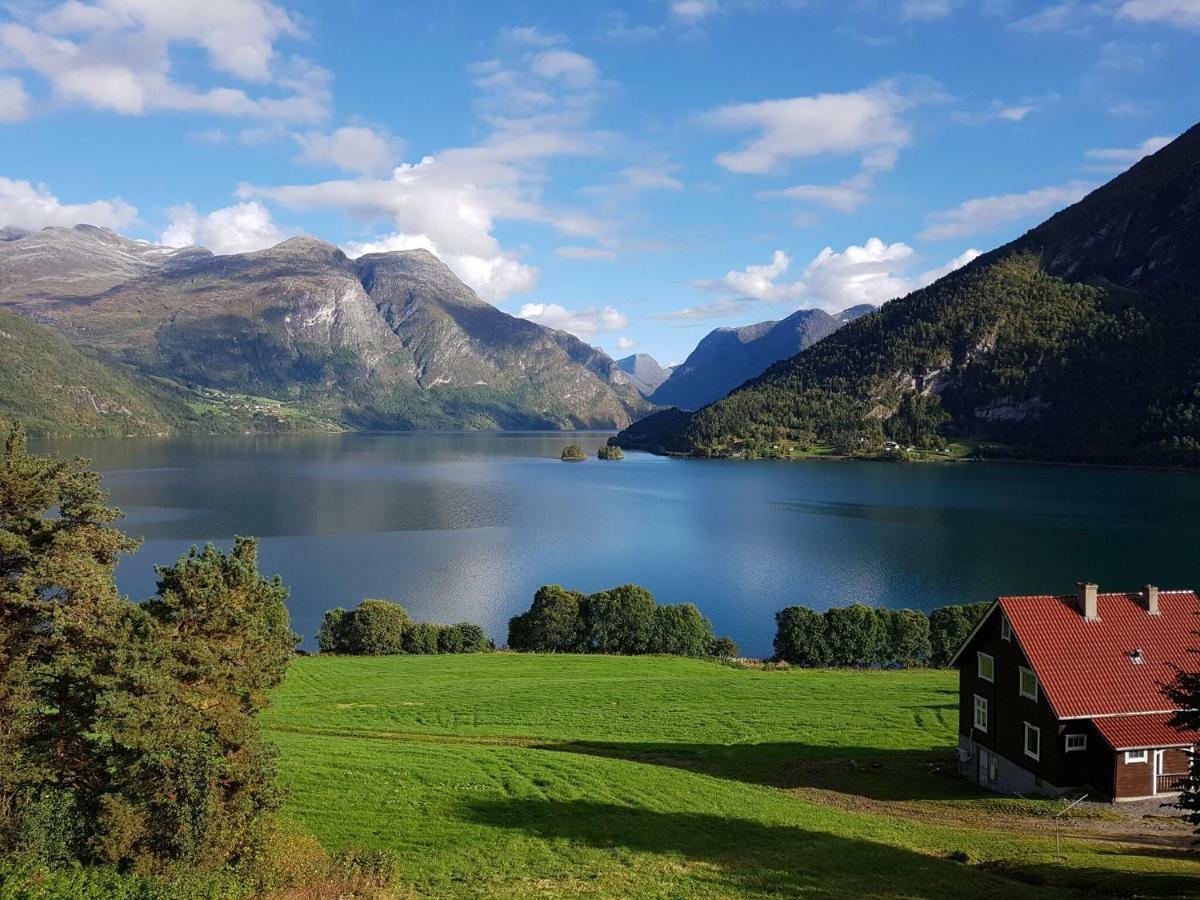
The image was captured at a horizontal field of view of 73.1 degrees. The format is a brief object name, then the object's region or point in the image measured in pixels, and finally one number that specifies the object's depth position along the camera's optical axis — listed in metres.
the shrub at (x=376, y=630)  63.22
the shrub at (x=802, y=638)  63.03
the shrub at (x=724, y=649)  65.62
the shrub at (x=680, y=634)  65.56
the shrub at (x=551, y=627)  66.50
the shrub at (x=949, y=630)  63.06
